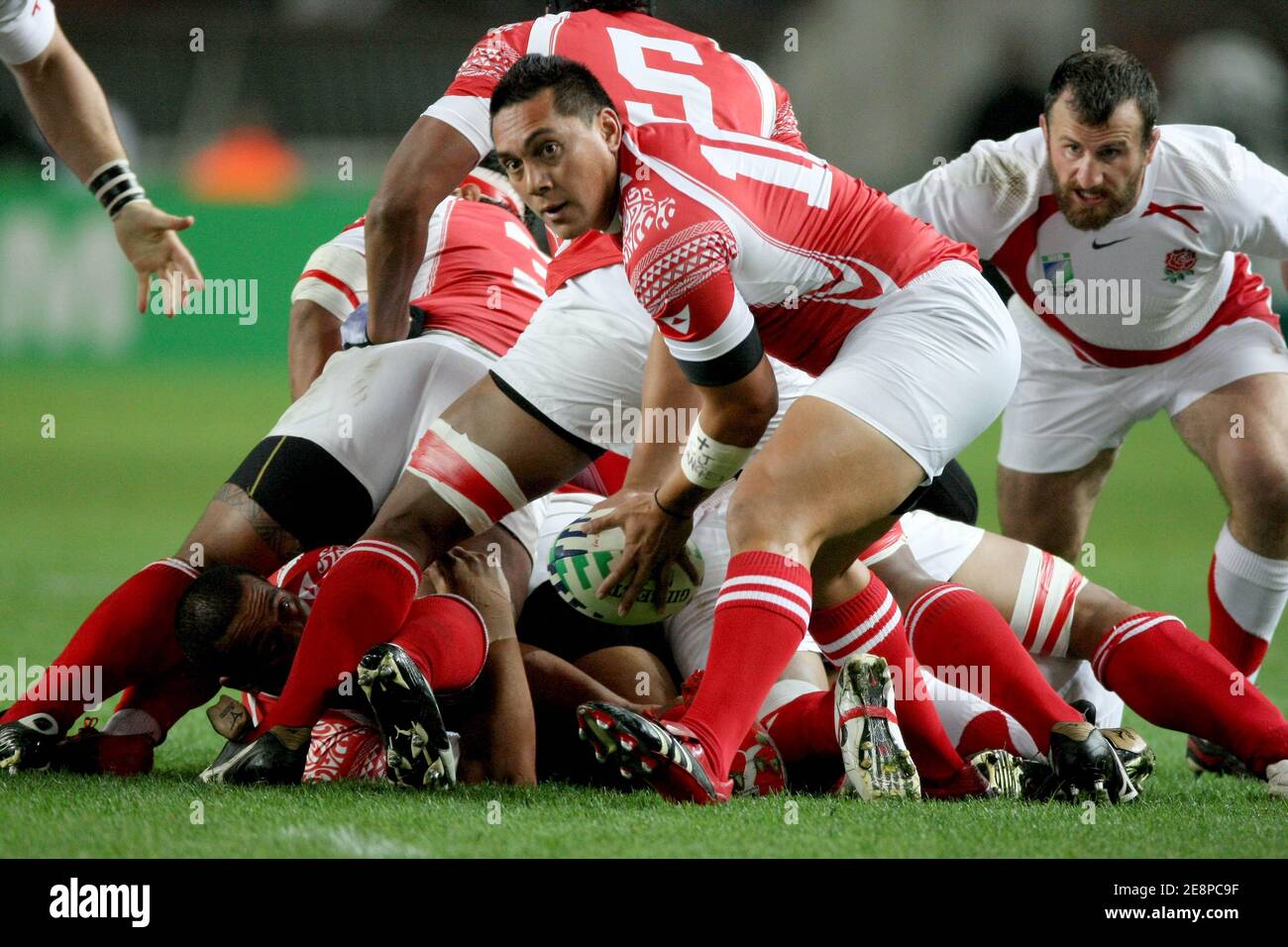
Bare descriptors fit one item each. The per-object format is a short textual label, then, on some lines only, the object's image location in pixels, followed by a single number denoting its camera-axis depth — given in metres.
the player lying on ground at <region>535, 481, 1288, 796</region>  7.02
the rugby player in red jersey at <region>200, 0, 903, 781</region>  7.15
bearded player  8.94
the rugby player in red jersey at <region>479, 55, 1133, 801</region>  6.00
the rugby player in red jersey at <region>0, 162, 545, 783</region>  7.36
